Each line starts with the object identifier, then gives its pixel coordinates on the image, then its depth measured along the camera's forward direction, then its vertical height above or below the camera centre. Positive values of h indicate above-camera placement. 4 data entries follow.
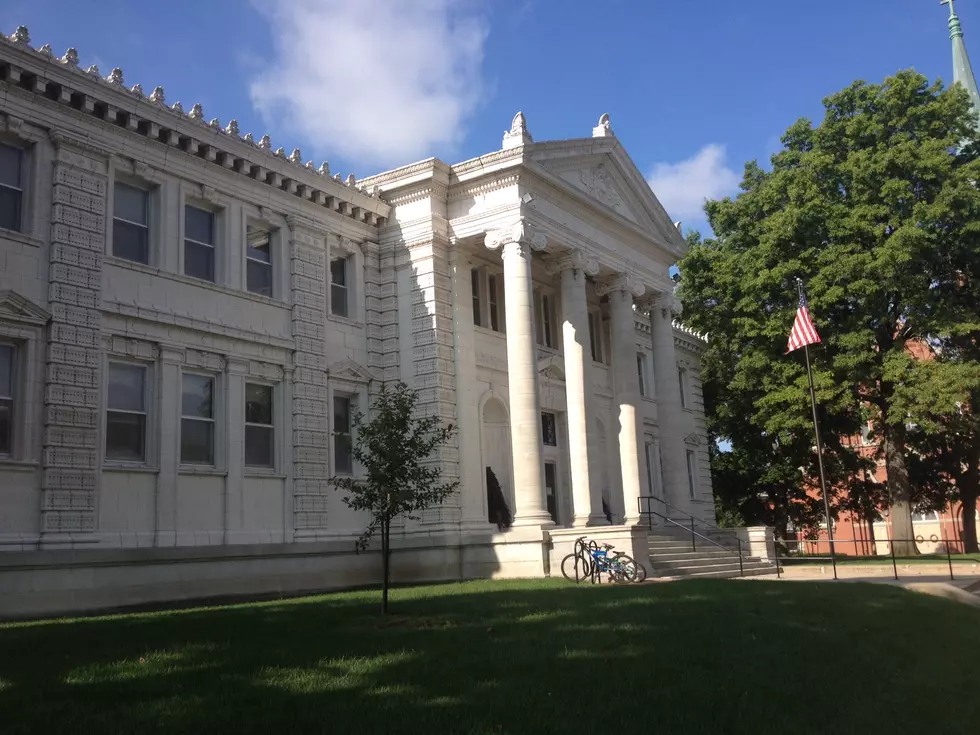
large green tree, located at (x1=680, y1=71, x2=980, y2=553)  31.78 +8.86
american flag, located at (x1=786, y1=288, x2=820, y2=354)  26.88 +5.19
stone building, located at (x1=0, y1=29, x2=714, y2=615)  17.23 +4.49
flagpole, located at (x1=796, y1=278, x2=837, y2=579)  24.59 +0.86
